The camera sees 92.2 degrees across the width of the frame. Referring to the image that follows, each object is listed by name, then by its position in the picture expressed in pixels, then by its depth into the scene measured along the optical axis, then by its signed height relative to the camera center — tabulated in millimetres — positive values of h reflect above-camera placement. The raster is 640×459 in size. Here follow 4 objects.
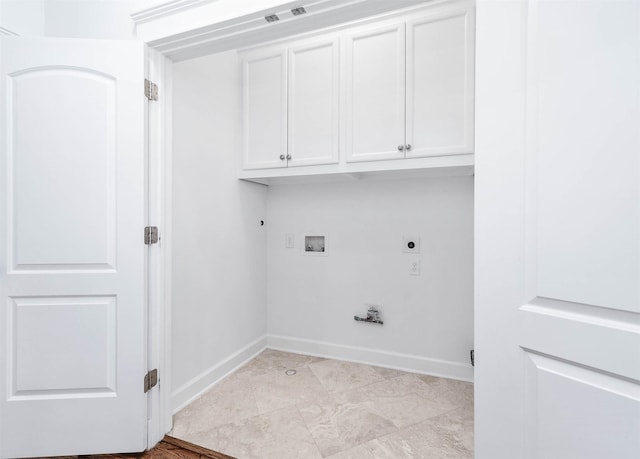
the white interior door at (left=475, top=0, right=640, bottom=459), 713 -3
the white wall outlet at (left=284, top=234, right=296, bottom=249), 2773 -122
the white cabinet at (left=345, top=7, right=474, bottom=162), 1868 +903
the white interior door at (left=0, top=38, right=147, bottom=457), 1430 -95
